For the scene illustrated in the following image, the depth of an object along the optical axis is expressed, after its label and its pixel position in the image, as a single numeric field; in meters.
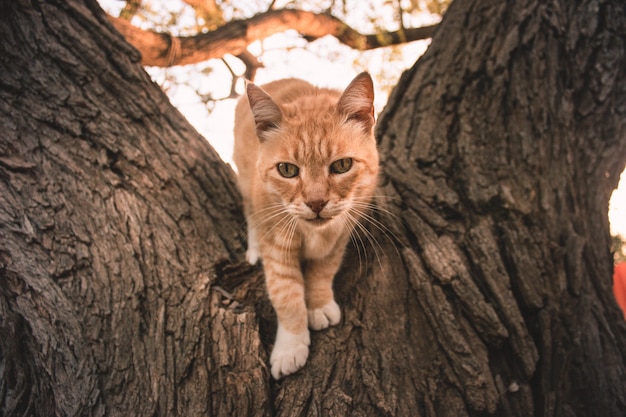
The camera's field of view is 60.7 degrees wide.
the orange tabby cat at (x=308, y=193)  0.42
